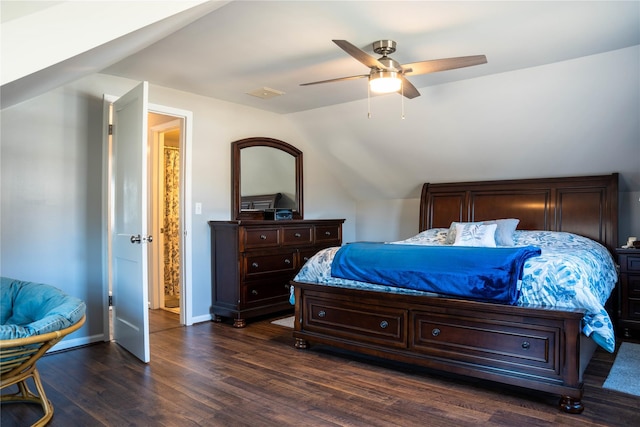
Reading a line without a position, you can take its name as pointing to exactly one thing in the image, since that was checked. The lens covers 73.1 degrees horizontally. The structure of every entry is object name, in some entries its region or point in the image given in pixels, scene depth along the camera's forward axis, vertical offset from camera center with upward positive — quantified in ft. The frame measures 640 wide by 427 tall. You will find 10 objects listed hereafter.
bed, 7.91 -2.35
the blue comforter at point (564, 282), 7.86 -1.53
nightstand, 12.37 -2.30
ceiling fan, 8.96 +3.18
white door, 10.30 -0.32
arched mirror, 15.69 +1.32
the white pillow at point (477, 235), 13.37 -0.78
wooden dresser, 14.02 -1.82
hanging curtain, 19.10 -0.42
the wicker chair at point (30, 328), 6.30 -1.84
